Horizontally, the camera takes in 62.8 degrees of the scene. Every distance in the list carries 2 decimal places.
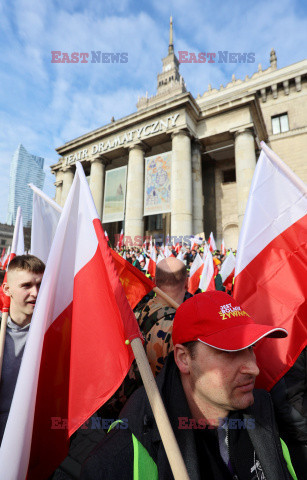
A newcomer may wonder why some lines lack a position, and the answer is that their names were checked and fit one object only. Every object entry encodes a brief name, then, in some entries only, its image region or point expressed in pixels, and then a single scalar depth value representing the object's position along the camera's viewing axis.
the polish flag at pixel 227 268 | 5.16
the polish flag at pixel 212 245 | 8.65
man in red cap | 1.07
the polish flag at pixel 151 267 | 6.66
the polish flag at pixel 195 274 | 5.60
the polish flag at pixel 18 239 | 2.88
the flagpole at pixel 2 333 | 1.58
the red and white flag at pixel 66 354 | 1.22
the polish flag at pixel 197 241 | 13.39
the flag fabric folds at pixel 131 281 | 2.30
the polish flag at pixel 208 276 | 4.67
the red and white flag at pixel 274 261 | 1.86
